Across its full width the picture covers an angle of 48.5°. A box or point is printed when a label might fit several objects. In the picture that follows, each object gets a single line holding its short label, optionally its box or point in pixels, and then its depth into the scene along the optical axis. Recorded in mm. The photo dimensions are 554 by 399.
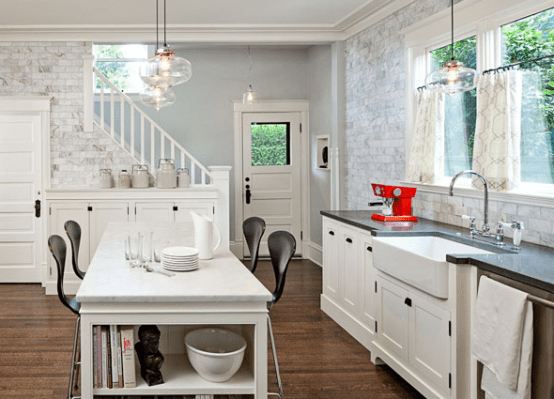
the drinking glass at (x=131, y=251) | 3404
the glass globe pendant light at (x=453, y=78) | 3723
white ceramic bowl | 2578
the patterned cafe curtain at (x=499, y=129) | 3887
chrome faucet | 3793
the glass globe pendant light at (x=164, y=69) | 3893
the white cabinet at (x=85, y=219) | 6719
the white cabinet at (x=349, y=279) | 4578
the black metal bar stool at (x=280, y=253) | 3746
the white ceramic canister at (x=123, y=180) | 6875
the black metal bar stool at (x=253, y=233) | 4707
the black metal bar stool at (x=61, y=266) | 3506
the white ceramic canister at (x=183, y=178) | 6977
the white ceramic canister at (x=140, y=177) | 6906
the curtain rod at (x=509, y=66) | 3664
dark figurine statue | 2619
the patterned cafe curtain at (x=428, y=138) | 4926
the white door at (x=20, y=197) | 7094
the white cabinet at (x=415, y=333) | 3285
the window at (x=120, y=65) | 9000
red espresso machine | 4805
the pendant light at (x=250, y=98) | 7734
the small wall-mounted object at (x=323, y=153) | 7980
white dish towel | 2578
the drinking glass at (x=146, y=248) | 3311
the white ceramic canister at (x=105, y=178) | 6848
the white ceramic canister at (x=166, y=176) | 6904
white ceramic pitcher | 3486
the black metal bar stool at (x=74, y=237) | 4367
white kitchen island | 2523
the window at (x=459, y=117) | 4621
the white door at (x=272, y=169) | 8938
